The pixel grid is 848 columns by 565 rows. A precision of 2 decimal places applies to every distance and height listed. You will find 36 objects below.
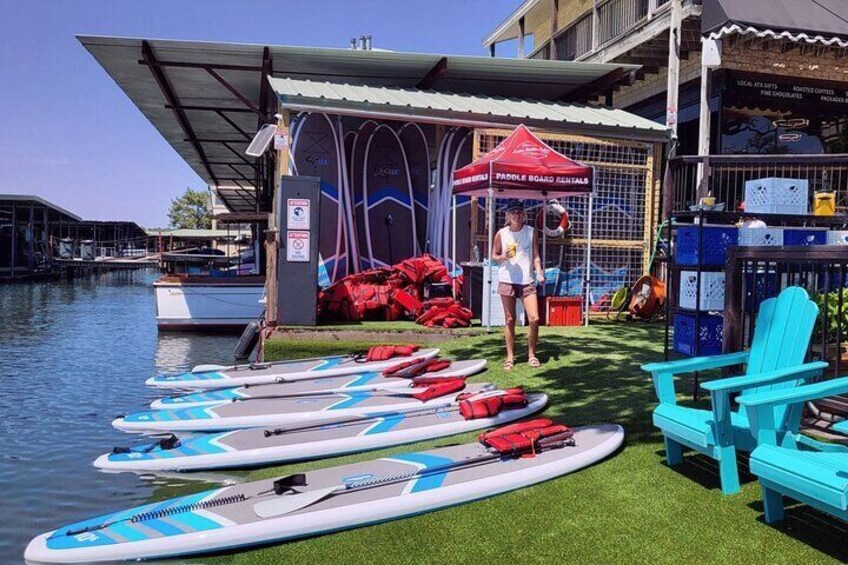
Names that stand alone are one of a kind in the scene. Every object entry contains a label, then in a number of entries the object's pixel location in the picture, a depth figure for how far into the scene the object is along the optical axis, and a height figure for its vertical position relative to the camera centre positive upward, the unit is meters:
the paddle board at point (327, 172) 12.12 +1.65
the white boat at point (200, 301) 16.62 -1.04
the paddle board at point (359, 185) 12.90 +1.52
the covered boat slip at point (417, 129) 11.80 +2.50
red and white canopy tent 9.62 +1.37
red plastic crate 11.16 -0.76
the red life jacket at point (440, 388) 6.79 -1.29
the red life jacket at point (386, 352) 8.78 -1.18
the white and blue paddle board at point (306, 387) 7.61 -1.47
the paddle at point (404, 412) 6.20 -1.43
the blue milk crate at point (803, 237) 6.14 +0.31
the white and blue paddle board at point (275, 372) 8.43 -1.44
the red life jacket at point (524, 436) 4.76 -1.26
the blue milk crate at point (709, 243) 5.60 +0.21
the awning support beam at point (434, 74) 12.74 +3.78
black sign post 9.88 +0.18
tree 82.38 +6.30
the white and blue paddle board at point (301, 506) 3.89 -1.53
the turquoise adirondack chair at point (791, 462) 2.95 -0.92
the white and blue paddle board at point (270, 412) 6.59 -1.55
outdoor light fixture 11.48 +2.10
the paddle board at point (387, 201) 13.12 +1.24
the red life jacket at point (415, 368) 7.88 -1.26
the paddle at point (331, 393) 7.27 -1.44
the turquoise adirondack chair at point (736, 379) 3.71 -0.65
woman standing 7.60 +0.02
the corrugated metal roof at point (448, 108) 10.98 +2.74
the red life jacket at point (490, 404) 5.93 -1.25
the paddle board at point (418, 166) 13.41 +1.97
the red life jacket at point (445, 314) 10.50 -0.80
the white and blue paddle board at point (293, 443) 5.62 -1.58
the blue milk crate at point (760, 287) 5.49 -0.16
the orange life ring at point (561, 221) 11.97 +0.80
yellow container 9.06 +0.90
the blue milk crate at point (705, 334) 5.66 -0.57
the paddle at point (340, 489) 4.09 -1.47
